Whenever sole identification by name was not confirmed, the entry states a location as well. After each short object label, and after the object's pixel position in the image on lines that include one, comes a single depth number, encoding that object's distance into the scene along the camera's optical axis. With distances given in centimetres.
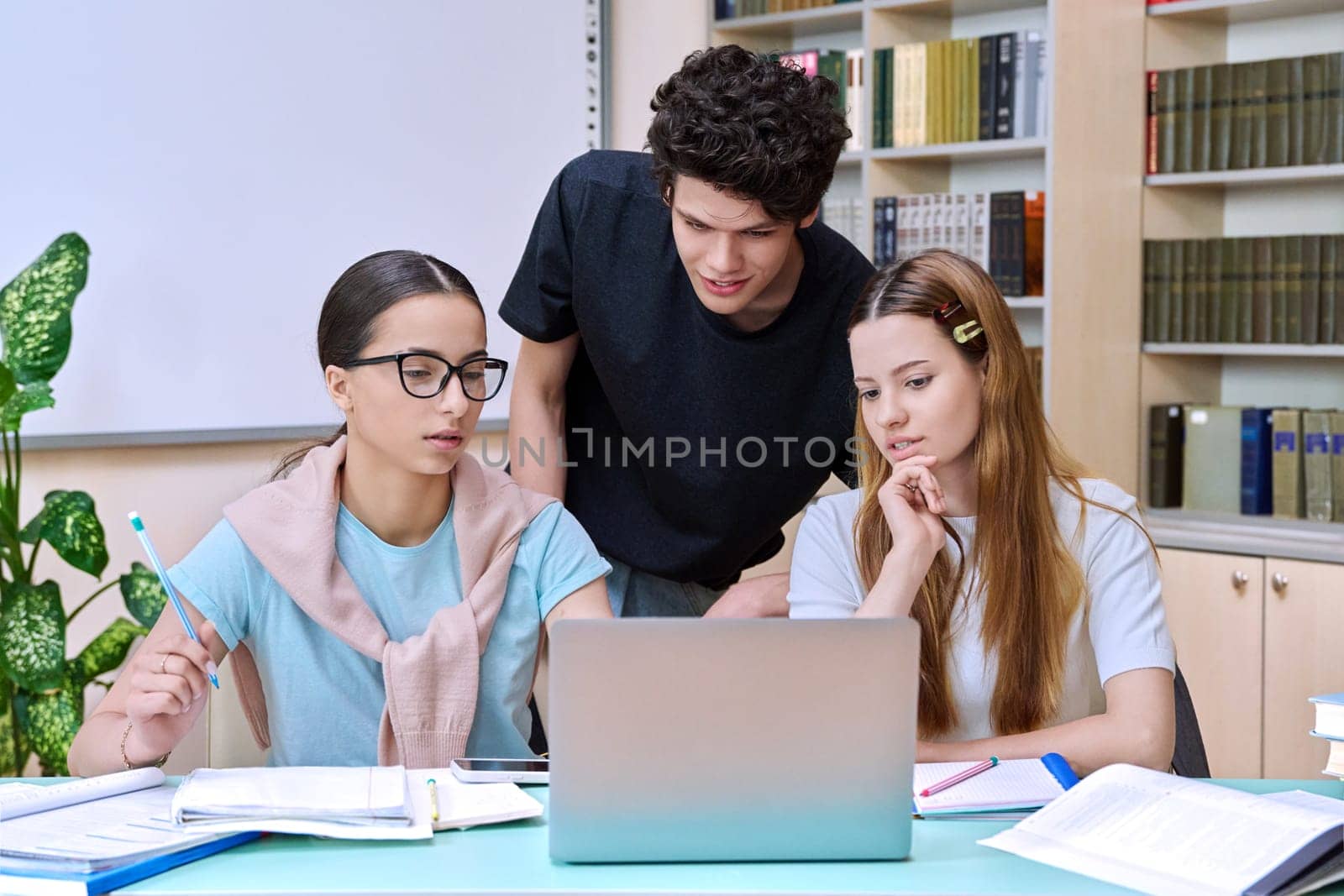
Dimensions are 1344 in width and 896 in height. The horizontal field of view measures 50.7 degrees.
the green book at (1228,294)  328
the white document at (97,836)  108
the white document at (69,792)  122
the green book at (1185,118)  328
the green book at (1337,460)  315
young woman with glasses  158
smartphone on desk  134
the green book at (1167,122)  331
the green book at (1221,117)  323
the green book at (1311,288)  316
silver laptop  106
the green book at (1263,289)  323
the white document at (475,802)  121
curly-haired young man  194
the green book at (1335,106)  308
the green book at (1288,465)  322
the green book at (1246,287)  325
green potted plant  239
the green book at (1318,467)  318
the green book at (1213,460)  332
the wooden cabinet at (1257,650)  299
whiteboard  274
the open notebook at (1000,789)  125
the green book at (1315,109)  310
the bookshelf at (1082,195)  324
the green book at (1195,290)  333
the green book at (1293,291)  319
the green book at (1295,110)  313
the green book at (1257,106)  317
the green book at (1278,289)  321
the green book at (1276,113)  315
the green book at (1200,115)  325
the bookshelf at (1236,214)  323
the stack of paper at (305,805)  115
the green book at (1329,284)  313
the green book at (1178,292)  335
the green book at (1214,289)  330
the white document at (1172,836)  106
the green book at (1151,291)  339
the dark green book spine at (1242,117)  320
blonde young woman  164
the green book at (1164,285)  337
